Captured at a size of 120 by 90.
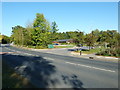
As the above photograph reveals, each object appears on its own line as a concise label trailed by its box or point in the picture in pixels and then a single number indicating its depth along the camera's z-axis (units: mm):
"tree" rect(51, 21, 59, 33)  49545
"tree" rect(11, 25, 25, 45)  38427
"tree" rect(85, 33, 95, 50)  19140
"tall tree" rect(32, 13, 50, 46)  30423
